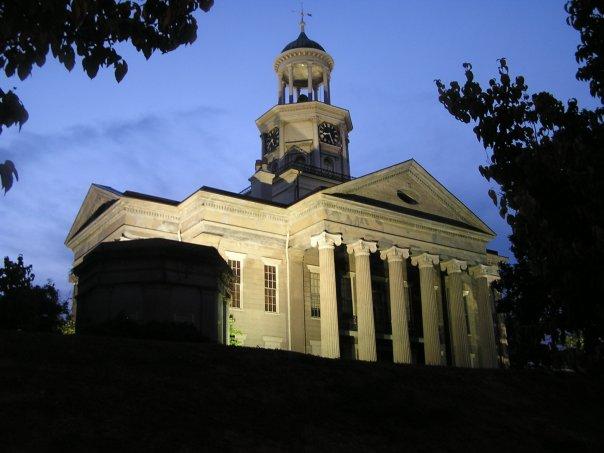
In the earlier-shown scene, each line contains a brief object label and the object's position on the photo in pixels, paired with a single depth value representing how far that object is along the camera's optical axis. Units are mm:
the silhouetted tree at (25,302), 28984
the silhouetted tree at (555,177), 12625
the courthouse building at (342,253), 34312
